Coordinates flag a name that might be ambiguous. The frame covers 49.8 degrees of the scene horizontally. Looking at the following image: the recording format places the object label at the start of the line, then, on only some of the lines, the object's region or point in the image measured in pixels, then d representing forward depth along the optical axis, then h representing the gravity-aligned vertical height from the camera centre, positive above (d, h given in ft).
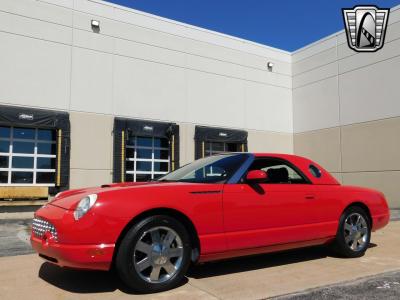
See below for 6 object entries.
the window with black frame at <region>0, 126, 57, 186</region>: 43.91 +1.83
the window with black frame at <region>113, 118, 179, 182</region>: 48.73 +3.04
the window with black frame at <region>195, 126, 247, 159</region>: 54.95 +4.42
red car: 13.08 -1.56
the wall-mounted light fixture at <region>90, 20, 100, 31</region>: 48.65 +16.87
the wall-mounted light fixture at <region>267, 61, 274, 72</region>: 63.37 +16.01
